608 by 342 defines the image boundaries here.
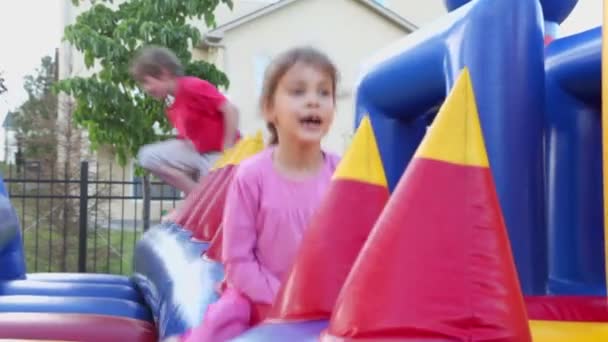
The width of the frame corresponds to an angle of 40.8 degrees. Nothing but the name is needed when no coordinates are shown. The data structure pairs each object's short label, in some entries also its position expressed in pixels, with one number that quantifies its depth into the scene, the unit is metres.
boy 3.80
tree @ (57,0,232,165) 5.83
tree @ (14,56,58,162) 9.70
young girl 1.71
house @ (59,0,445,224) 12.98
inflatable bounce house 1.11
